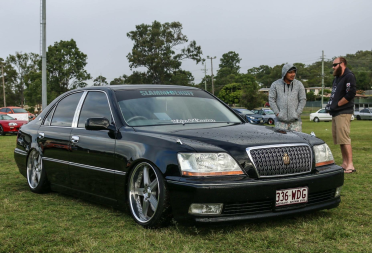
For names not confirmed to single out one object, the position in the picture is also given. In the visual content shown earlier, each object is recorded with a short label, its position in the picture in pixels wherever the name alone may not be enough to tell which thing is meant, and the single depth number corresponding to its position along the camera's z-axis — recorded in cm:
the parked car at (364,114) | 4909
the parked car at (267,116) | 4472
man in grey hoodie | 714
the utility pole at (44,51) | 1805
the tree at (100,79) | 8493
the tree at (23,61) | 8206
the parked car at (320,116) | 4531
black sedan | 393
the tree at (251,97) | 6781
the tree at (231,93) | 9462
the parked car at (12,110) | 3493
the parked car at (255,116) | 4260
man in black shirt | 769
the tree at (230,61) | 13838
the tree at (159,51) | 6812
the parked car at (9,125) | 2342
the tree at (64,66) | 6184
